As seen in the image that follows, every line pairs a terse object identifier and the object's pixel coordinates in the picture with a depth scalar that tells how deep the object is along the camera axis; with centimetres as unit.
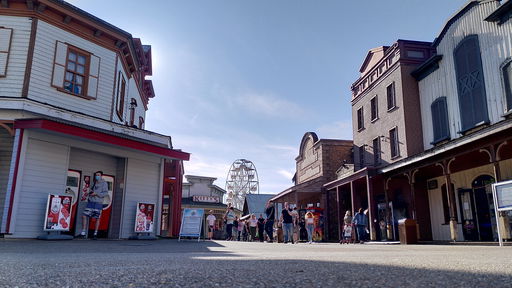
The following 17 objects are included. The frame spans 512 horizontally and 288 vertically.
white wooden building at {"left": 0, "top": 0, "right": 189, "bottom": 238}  1163
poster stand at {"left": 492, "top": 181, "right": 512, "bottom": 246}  981
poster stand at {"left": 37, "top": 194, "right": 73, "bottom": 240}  1126
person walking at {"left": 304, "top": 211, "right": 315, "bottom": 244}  1747
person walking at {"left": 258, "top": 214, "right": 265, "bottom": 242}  2191
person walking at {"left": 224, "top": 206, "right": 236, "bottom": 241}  2558
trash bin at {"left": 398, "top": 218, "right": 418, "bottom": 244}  1398
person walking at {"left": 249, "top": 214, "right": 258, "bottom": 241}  2397
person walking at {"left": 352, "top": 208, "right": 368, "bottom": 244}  1691
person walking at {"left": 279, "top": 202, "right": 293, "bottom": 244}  1705
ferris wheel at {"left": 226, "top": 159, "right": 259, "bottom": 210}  5894
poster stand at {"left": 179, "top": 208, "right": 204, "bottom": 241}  1383
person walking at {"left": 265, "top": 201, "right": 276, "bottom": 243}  1830
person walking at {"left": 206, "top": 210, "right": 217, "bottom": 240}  2316
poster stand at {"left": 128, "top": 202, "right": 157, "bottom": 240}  1371
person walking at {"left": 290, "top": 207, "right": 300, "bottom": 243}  1811
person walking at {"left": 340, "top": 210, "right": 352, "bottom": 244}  1756
